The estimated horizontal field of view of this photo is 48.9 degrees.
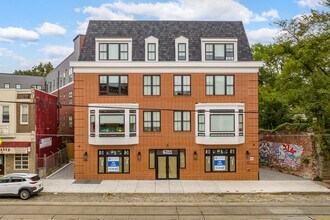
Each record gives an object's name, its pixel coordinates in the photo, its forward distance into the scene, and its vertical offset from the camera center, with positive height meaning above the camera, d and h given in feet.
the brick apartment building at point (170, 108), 100.01 +2.70
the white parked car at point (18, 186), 77.77 -14.68
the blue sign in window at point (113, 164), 101.30 -12.95
